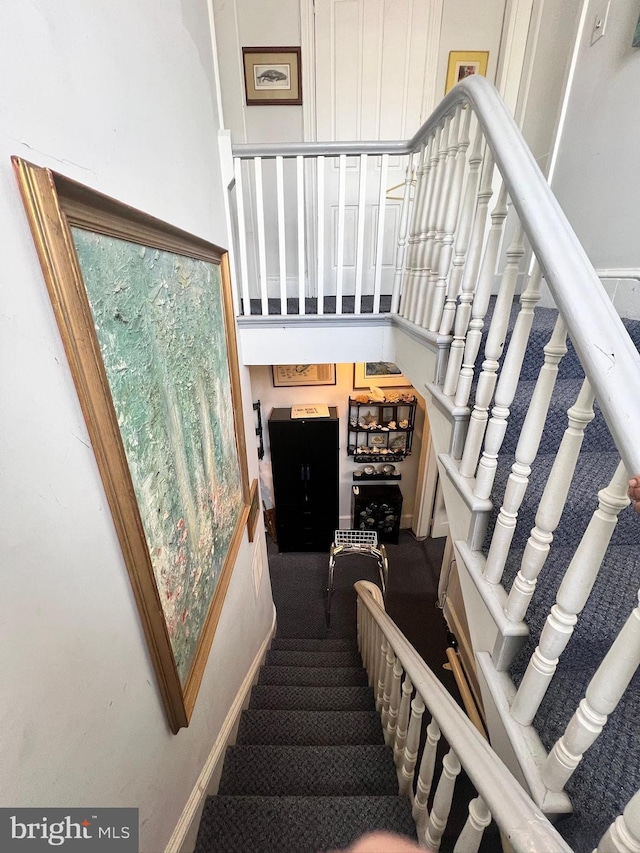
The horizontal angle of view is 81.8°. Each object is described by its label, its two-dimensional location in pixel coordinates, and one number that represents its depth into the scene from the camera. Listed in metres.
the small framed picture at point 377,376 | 3.90
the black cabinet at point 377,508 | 4.21
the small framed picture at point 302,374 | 3.84
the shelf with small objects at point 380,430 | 3.98
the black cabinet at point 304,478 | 3.75
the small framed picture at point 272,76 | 2.53
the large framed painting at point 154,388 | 0.52
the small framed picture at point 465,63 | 2.54
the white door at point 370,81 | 2.47
